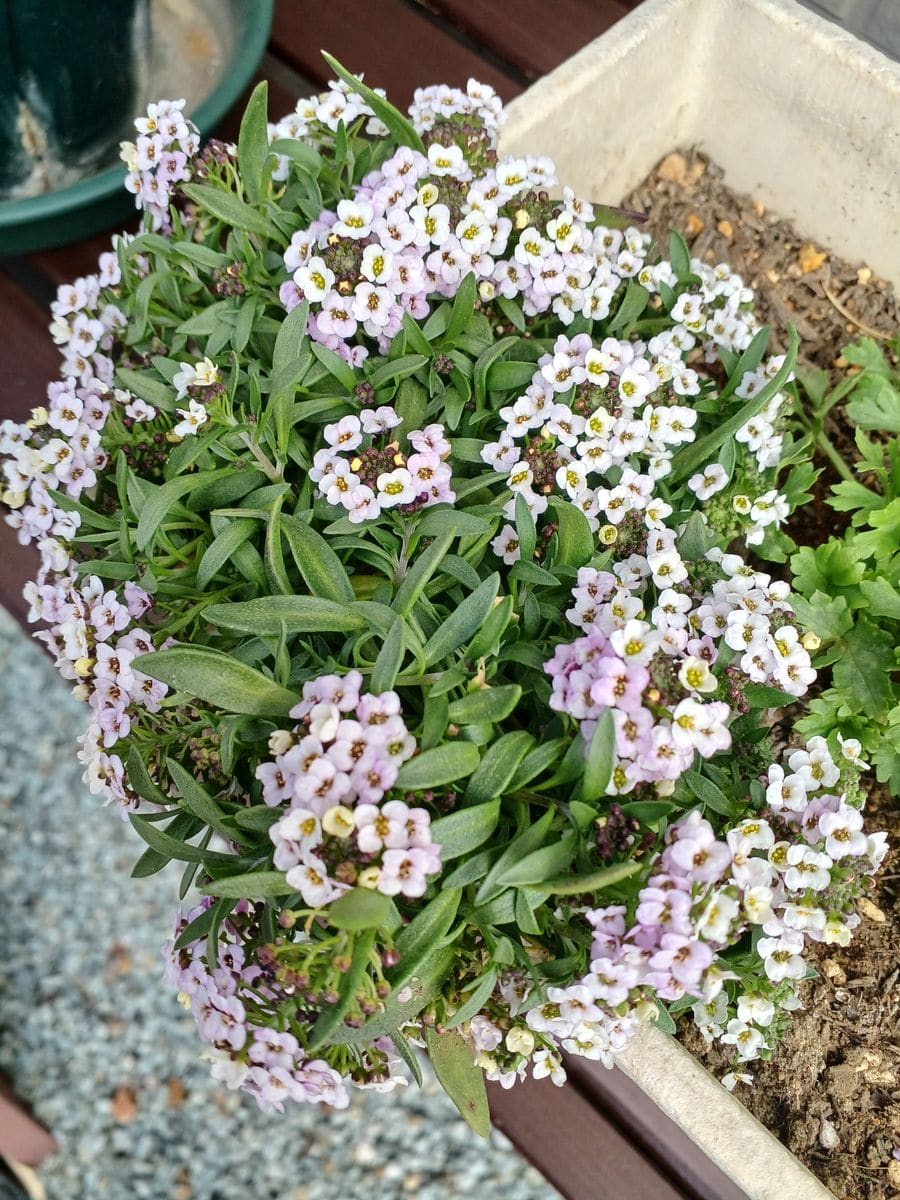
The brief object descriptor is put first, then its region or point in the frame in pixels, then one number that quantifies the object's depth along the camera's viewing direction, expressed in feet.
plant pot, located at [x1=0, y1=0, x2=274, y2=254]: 0.86
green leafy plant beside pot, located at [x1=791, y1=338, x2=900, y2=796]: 0.75
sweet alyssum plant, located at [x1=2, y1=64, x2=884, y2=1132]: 0.57
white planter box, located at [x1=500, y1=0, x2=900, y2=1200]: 0.86
